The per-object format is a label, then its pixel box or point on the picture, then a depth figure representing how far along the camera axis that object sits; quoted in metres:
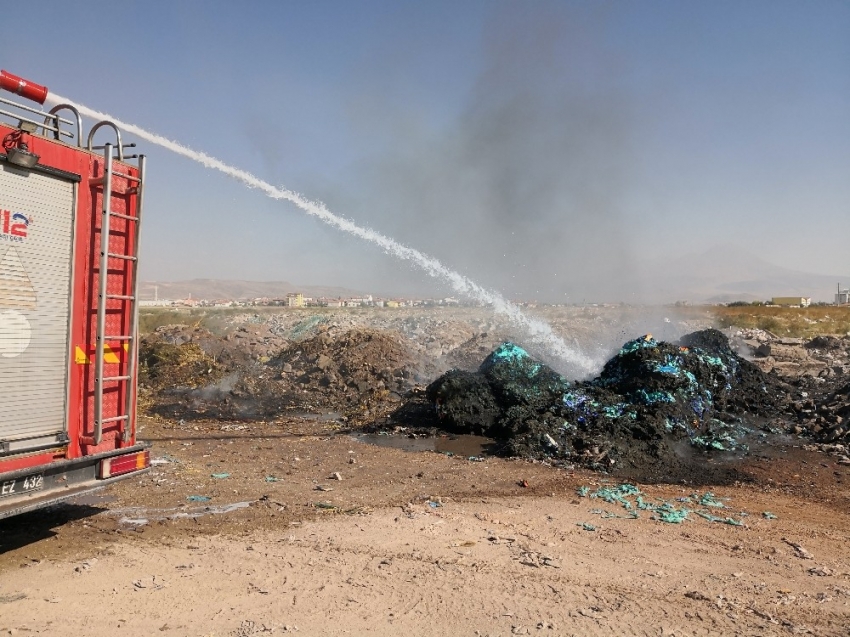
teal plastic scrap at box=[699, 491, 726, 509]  7.02
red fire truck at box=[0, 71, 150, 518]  4.67
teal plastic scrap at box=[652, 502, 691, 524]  6.39
